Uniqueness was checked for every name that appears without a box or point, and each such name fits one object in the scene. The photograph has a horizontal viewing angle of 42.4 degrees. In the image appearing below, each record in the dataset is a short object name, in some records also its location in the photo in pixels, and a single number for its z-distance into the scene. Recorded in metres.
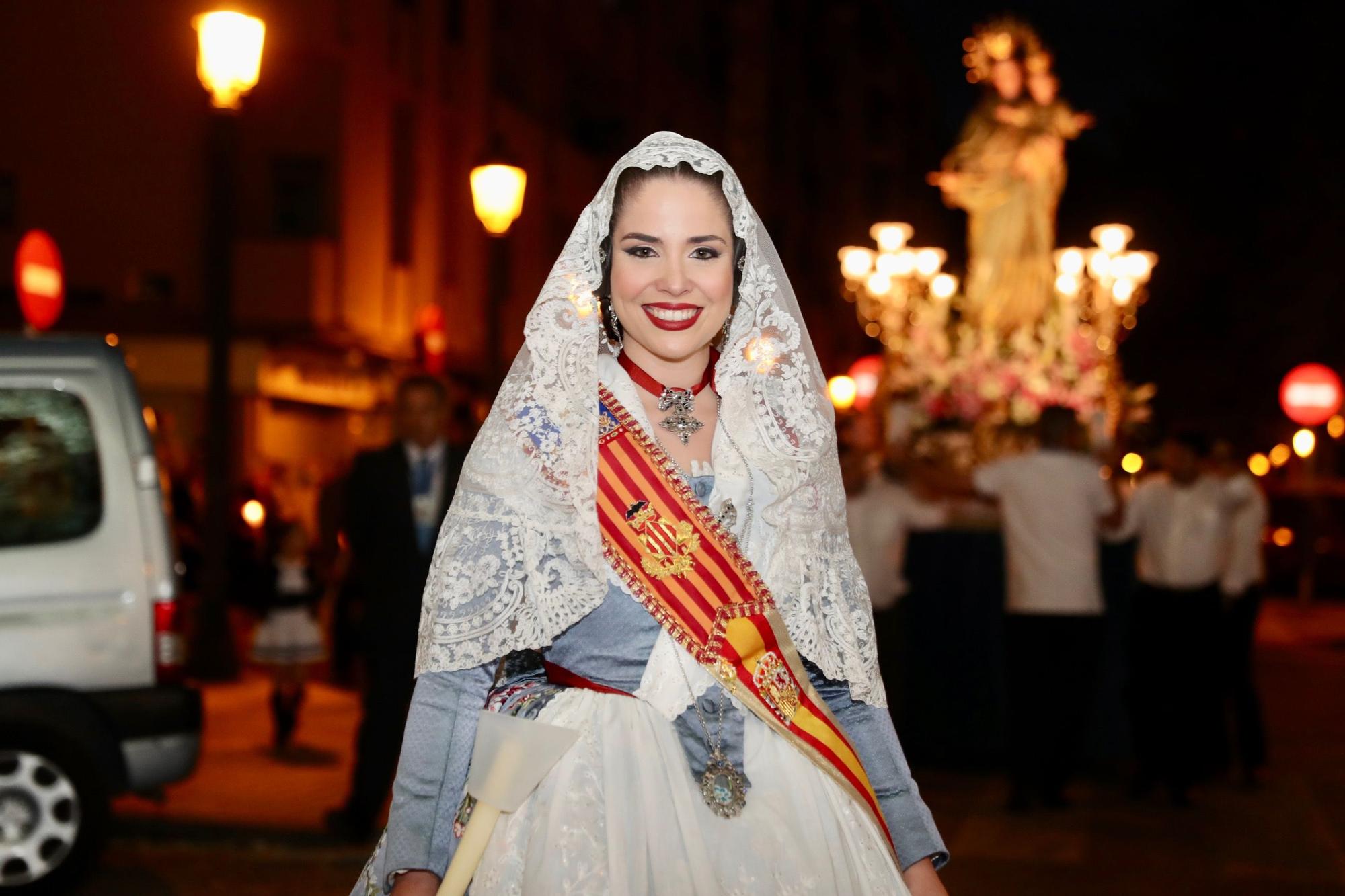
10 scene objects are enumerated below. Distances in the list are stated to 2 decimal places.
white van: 6.64
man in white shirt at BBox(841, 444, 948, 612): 9.96
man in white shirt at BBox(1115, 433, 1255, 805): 9.48
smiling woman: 2.62
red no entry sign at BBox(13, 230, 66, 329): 10.40
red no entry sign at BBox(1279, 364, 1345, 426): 19.19
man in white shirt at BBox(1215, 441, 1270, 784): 9.91
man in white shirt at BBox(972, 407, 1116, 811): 8.98
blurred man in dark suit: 7.39
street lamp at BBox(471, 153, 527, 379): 11.52
